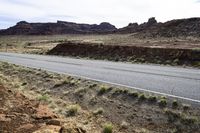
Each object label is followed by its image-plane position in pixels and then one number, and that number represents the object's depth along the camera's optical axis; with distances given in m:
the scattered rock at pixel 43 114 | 3.86
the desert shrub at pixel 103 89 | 5.65
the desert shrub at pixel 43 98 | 5.33
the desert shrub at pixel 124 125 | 4.05
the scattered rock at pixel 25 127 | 3.33
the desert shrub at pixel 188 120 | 3.86
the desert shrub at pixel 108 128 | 3.86
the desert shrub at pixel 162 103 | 4.50
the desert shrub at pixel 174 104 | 4.35
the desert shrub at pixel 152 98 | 4.74
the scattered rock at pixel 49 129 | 3.25
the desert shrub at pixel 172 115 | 4.03
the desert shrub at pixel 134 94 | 5.10
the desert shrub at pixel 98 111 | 4.63
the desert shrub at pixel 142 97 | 4.89
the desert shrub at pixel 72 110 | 4.64
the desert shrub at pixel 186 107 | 4.20
